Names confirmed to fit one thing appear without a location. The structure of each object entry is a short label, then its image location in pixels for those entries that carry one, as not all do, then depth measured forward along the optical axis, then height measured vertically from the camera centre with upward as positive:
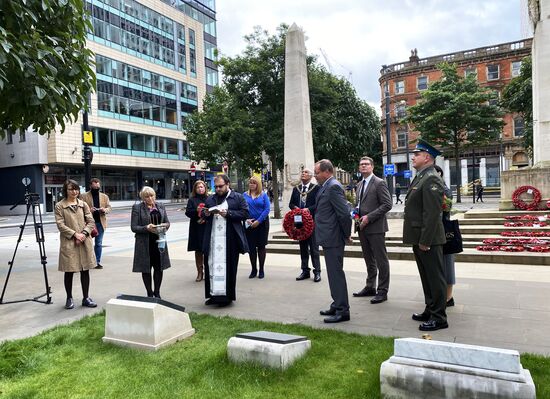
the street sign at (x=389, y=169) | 26.10 +0.92
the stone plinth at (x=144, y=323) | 4.55 -1.38
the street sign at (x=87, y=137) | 15.63 +2.14
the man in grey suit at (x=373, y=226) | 6.27 -0.60
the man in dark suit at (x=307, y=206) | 7.83 -0.34
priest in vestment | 6.06 -0.71
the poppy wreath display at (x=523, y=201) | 11.92 -0.56
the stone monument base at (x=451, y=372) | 2.89 -1.32
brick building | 47.88 +11.15
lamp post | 25.47 +3.11
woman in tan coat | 6.24 -0.59
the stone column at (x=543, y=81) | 13.13 +2.92
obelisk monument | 14.53 +2.50
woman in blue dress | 8.23 -0.72
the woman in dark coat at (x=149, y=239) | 6.39 -0.67
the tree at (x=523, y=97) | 27.38 +5.31
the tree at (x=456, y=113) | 28.72 +4.58
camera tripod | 6.70 -0.61
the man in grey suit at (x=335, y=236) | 5.31 -0.61
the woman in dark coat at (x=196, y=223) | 7.81 -0.57
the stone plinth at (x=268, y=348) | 3.83 -1.43
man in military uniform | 4.76 -0.52
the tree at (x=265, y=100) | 21.47 +4.52
